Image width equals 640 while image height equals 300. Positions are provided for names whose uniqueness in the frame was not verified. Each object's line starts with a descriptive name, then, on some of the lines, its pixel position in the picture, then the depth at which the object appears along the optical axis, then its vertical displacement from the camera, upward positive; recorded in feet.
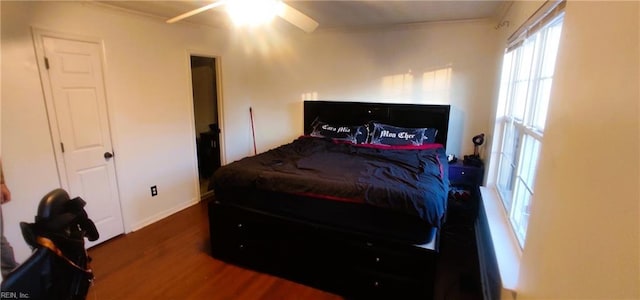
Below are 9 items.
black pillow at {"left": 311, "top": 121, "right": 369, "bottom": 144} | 11.80 -1.50
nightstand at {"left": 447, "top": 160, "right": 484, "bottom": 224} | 9.87 -3.24
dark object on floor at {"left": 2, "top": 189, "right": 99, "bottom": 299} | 2.78 -1.64
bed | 6.32 -2.93
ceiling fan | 6.63 +2.00
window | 5.23 -0.22
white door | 7.81 -0.96
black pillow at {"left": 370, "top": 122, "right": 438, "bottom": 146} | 10.96 -1.48
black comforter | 6.27 -1.97
